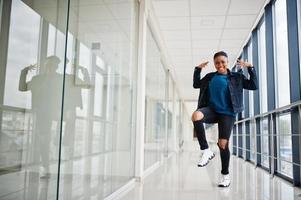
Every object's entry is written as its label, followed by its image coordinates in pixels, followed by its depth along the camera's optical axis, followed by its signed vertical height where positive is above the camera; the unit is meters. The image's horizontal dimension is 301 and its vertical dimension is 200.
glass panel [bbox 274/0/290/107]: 4.25 +1.20
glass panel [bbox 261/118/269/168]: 5.53 -0.17
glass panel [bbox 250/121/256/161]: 6.36 -0.10
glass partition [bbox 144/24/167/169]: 4.93 +0.48
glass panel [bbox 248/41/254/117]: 6.51 +0.95
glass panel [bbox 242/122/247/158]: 7.24 -0.11
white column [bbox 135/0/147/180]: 3.82 +0.49
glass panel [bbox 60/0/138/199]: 1.80 +0.22
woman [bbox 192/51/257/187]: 2.69 +0.34
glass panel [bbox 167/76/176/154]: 9.06 +0.35
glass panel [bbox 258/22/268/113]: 5.64 +1.24
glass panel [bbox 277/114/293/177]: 4.16 -0.17
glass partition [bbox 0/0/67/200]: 1.31 +0.15
